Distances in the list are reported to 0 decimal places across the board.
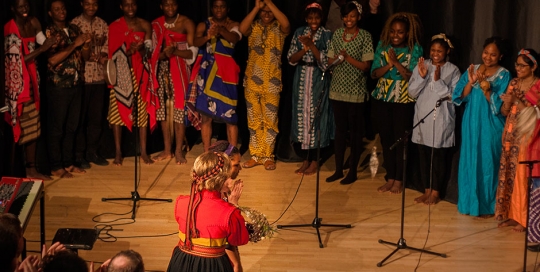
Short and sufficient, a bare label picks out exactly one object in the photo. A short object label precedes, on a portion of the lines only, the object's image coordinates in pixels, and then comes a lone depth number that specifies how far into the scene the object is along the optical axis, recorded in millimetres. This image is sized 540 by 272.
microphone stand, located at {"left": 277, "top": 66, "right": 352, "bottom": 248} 11082
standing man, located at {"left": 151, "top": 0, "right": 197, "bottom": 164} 14140
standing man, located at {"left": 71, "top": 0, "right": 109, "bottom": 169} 13858
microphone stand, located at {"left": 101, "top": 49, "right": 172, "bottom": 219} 11890
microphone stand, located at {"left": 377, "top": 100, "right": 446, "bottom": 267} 10290
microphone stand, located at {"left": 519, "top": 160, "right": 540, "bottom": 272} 9179
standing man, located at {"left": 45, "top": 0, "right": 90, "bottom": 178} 13488
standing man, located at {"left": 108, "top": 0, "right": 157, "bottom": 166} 14012
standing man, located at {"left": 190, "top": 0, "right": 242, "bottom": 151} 13922
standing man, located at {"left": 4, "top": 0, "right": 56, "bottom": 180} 12727
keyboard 8975
